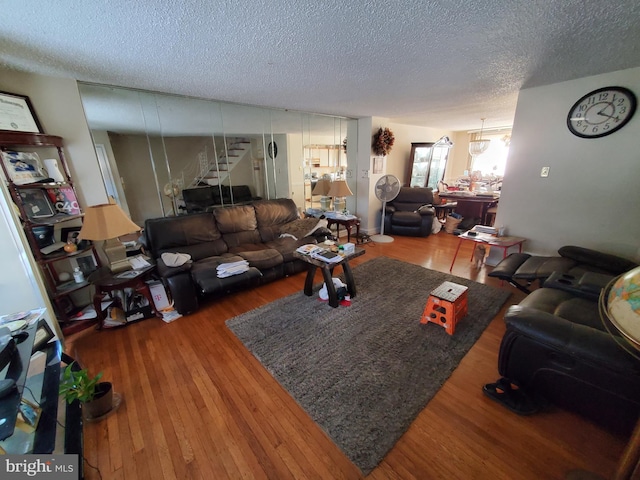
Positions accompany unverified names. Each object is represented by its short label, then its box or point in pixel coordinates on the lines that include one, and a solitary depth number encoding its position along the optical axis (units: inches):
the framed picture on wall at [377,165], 183.6
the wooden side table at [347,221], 158.6
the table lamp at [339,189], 156.3
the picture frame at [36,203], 77.3
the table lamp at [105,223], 76.9
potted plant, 49.6
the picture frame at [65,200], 84.9
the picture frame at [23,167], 71.2
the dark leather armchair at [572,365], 44.6
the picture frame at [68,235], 86.7
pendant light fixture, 202.1
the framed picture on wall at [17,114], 72.0
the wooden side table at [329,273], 94.7
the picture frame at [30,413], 38.7
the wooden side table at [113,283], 81.0
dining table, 191.9
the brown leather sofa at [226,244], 93.2
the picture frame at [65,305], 83.3
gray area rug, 54.2
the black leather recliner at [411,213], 183.8
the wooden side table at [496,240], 111.3
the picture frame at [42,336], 51.7
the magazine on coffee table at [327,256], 95.8
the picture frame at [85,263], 91.4
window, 263.1
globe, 24.2
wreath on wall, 175.4
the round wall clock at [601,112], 89.3
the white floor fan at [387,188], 160.1
